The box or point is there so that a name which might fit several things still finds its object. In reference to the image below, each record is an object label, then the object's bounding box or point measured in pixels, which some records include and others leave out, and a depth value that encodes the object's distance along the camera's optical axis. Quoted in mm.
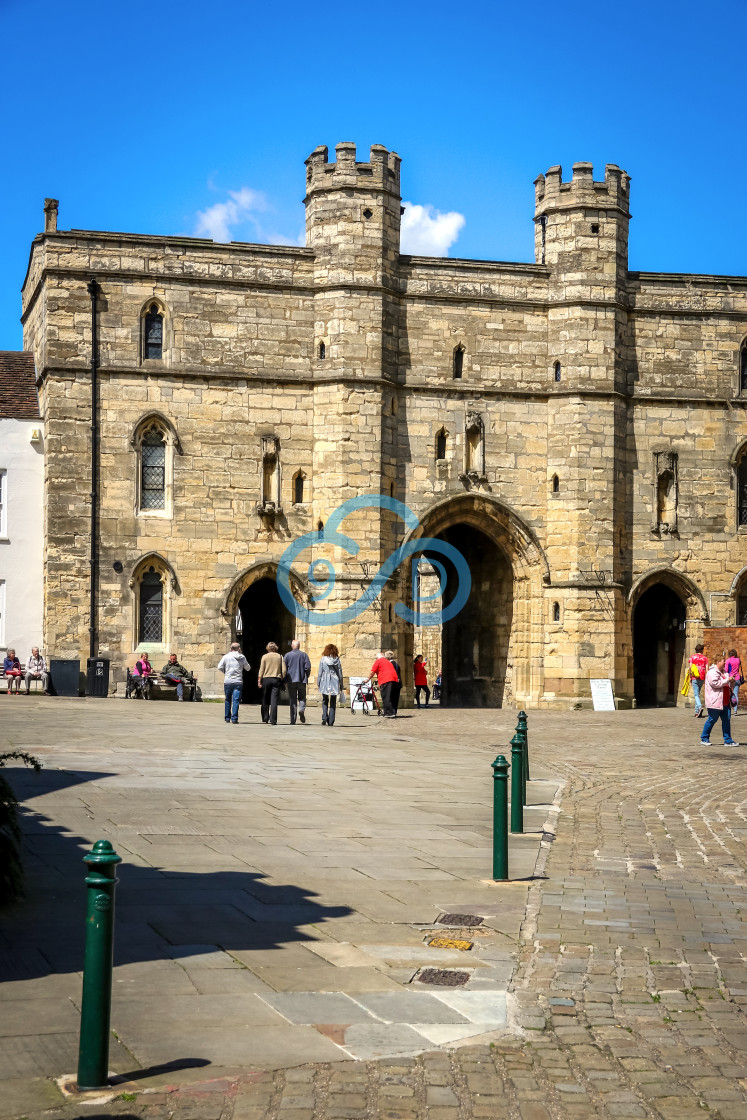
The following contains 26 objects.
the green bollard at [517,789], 11078
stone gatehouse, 28828
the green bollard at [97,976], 4754
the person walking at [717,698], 19828
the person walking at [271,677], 22266
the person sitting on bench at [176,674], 27984
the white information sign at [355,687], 28141
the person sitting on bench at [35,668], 28484
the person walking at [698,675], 26445
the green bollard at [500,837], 9016
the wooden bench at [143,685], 27828
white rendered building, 29109
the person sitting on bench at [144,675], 27797
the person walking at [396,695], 26481
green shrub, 7547
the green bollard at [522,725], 12673
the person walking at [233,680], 21853
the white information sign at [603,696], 29953
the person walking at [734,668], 21484
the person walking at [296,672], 22703
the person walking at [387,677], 25328
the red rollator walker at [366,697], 27562
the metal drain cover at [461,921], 7738
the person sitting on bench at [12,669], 28391
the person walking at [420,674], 32284
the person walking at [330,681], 22875
